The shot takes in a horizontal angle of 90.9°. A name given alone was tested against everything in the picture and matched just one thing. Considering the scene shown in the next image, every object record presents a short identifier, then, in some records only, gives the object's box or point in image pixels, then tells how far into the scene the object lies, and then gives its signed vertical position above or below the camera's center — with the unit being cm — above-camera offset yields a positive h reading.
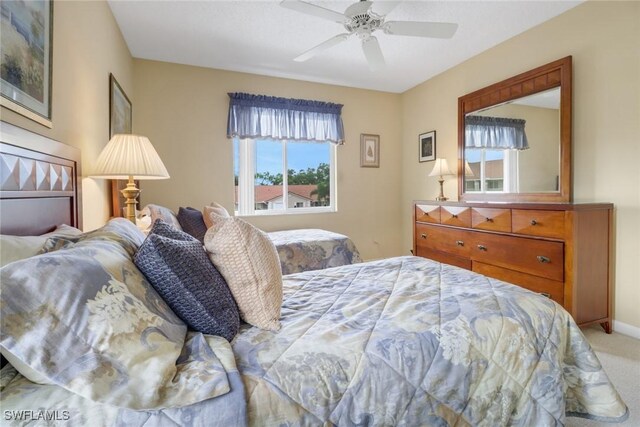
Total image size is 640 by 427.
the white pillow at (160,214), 234 -9
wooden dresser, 220 -37
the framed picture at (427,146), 415 +75
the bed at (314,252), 282 -47
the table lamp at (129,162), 184 +24
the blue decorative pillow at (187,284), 95 -25
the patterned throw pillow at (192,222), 243 -16
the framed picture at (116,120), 248 +70
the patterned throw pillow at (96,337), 65 -30
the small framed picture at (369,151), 454 +74
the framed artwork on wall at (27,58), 106 +54
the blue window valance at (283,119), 379 +106
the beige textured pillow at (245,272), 111 -25
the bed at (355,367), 69 -46
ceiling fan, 206 +126
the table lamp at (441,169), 374 +39
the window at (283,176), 400 +34
